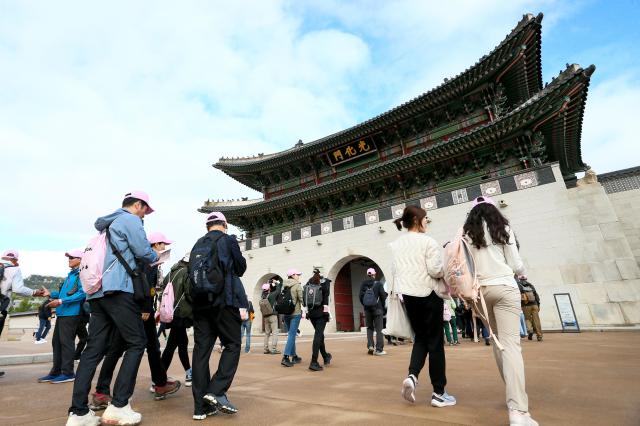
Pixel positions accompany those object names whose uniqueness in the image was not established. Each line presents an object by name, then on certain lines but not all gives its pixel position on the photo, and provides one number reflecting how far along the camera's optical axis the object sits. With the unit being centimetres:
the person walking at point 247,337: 859
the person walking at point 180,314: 307
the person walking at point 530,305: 789
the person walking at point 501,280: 231
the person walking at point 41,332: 1233
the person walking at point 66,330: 442
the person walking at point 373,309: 697
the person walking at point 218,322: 267
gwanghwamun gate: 1169
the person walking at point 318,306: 546
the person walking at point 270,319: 795
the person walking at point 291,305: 581
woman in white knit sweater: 280
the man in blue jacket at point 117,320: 243
